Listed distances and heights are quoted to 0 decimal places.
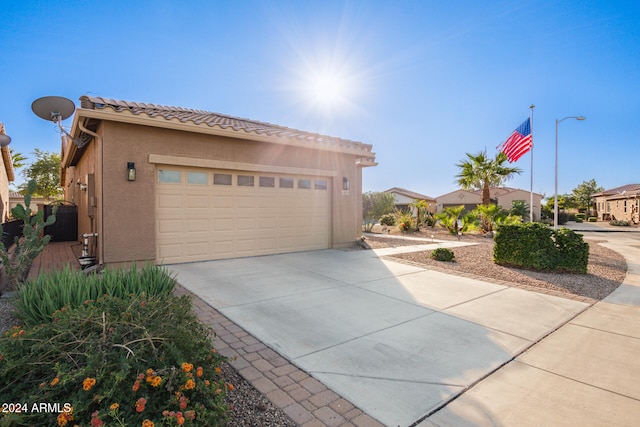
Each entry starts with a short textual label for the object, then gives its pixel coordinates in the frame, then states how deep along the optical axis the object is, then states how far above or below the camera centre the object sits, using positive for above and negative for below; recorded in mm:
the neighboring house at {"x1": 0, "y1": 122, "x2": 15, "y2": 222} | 15664 +2320
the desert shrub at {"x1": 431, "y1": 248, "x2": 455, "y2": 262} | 9047 -1207
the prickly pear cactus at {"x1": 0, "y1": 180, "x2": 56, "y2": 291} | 4914 -566
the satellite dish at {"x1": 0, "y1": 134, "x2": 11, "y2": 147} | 8302 +1868
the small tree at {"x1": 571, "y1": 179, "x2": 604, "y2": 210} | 52438 +3585
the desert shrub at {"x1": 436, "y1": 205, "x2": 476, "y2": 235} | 17172 -427
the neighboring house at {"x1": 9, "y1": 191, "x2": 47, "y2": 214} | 27109 +976
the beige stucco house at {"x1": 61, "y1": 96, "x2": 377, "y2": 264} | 7156 +701
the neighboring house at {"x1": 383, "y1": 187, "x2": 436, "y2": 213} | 46250 +2148
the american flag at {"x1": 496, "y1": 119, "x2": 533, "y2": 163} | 15117 +3405
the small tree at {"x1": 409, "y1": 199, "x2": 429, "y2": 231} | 20516 +4
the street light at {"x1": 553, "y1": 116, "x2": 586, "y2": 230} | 14888 +4423
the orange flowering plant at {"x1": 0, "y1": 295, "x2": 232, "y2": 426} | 1817 -1013
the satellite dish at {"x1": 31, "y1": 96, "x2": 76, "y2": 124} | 7149 +2341
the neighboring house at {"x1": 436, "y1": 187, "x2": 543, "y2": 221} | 41156 +1941
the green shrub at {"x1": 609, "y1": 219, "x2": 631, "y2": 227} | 32438 -1077
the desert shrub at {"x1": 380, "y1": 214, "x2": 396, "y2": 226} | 22391 -500
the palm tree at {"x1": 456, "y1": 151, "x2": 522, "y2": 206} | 20444 +2615
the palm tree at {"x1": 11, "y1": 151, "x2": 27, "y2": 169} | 31609 +5168
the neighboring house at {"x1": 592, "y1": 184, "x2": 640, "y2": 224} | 34781 +1088
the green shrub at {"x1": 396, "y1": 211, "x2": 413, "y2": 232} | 18127 -571
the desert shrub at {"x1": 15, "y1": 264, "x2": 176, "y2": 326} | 3521 -938
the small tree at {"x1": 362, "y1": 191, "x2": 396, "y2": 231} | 22766 +498
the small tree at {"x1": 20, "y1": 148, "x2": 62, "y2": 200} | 31234 +3862
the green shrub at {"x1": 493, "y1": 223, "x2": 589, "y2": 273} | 7520 -878
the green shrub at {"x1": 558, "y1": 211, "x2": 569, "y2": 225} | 33781 -598
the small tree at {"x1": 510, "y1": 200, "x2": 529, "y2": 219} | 29875 +312
